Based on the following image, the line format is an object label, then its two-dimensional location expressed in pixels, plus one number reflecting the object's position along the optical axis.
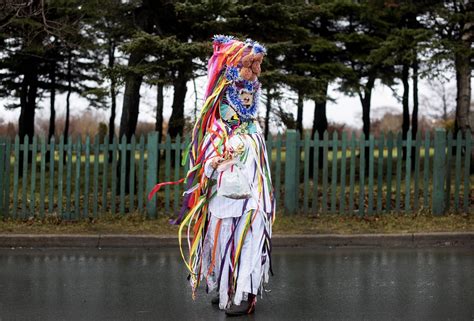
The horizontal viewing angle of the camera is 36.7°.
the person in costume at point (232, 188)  5.81
